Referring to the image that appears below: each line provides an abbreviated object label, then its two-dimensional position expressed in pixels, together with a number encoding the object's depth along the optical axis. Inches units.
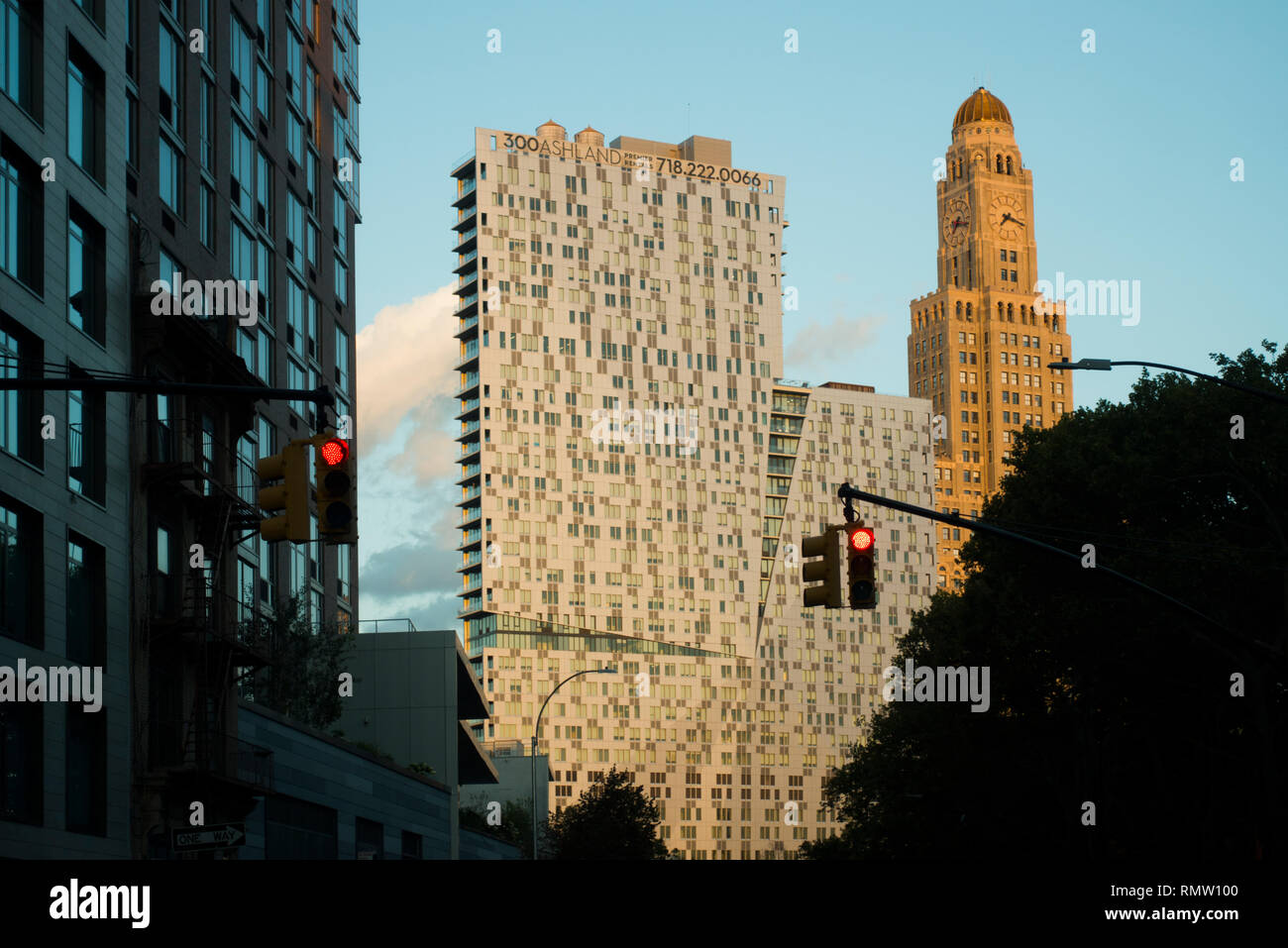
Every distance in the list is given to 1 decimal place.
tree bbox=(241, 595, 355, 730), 1925.4
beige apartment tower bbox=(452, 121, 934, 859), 7135.8
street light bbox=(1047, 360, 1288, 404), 898.8
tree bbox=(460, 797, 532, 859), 3154.5
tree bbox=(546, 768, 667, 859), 3157.0
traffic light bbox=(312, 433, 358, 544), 636.1
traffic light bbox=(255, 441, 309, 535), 634.2
